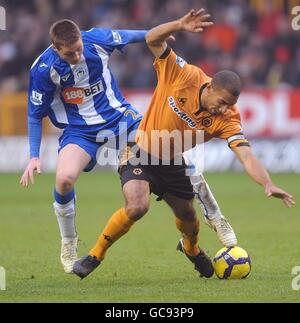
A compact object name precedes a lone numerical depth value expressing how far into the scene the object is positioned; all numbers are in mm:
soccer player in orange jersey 15055
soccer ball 15781
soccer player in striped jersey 16141
